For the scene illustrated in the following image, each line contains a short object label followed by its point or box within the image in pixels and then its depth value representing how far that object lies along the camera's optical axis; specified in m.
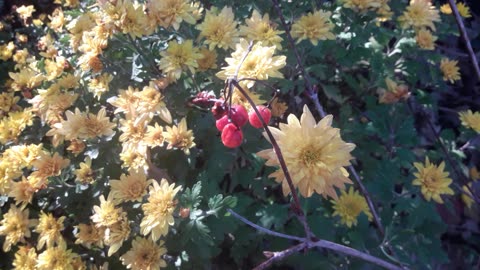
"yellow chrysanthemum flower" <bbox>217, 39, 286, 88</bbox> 0.30
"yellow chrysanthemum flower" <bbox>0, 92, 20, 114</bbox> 0.47
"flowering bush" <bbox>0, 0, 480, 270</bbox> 0.32
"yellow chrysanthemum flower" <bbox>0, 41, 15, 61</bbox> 0.55
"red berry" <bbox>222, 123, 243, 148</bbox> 0.22
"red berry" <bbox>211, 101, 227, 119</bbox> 0.22
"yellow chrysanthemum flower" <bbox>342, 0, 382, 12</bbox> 0.40
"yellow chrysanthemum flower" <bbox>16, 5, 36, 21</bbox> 0.57
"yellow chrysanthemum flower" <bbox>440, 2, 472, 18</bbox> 0.54
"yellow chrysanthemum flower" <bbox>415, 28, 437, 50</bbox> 0.46
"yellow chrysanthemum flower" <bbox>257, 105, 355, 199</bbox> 0.23
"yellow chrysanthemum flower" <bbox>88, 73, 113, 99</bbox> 0.37
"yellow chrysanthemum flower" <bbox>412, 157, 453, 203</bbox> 0.39
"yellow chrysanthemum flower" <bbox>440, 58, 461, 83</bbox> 0.52
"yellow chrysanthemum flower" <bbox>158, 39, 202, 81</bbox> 0.34
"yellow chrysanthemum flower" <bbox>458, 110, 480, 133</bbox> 0.46
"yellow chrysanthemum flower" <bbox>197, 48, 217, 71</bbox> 0.36
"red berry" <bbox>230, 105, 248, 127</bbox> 0.23
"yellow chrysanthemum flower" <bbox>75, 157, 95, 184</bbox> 0.34
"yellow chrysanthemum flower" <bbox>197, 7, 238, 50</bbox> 0.36
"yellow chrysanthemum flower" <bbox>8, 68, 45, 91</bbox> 0.44
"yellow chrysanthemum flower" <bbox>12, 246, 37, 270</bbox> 0.37
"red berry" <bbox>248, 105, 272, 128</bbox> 0.23
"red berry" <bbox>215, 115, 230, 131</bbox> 0.23
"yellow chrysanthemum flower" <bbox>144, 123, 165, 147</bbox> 0.32
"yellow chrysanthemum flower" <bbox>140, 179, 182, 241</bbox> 0.29
